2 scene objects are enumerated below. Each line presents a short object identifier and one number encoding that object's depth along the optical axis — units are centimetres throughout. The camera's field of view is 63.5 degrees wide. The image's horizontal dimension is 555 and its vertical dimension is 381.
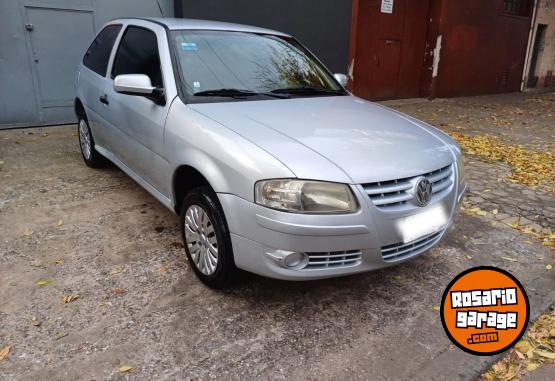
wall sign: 1029
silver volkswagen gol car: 229
